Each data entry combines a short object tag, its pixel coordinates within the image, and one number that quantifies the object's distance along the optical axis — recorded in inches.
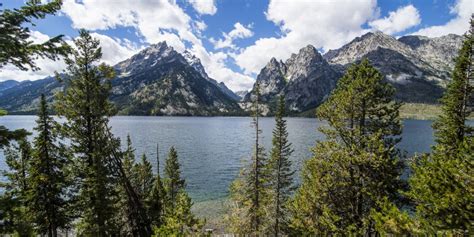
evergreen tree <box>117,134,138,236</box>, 934.8
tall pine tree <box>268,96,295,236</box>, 1176.2
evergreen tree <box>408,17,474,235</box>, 351.9
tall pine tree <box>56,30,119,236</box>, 772.0
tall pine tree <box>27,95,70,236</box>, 844.6
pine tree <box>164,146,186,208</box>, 1653.5
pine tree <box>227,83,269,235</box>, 1106.1
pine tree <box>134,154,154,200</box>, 1157.5
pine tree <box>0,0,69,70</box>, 318.3
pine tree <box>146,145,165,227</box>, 1042.1
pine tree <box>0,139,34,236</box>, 863.1
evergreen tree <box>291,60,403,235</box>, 637.3
